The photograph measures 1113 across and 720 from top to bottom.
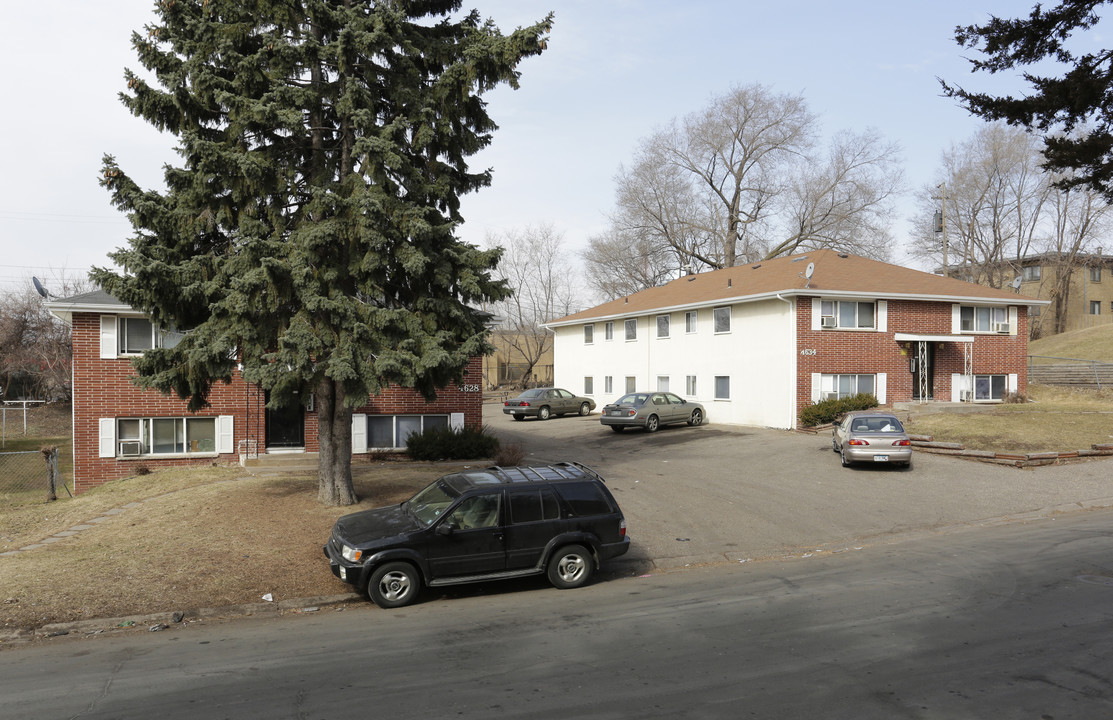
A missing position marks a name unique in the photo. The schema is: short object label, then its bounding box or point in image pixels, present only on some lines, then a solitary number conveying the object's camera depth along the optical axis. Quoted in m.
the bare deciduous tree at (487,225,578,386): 63.56
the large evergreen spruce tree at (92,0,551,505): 12.09
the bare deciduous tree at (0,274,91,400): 44.06
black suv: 9.03
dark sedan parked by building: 36.25
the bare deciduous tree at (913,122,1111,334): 56.41
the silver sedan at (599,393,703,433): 28.28
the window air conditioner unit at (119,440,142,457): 20.16
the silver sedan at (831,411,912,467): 18.58
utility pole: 43.94
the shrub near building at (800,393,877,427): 26.41
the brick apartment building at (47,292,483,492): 19.91
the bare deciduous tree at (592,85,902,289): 49.50
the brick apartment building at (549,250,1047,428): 28.06
